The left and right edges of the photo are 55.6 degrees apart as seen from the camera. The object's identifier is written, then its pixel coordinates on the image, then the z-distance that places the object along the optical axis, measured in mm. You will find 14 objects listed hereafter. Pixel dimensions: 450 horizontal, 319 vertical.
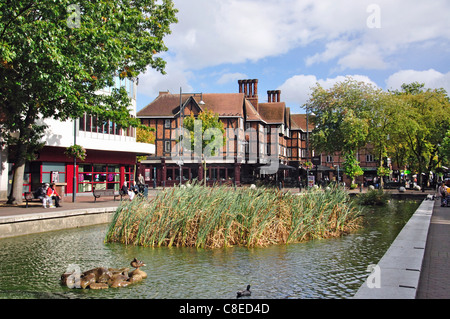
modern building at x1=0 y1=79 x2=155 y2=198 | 30156
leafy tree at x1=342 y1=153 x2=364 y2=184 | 47125
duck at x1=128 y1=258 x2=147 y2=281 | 8227
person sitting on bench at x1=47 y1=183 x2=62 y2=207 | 21075
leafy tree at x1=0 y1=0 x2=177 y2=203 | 15977
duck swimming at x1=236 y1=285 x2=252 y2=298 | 6707
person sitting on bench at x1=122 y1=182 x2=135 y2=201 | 26312
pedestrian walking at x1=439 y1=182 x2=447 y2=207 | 24562
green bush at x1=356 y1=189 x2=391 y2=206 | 27281
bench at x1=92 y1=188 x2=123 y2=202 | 24812
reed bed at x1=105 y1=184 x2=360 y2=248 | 12188
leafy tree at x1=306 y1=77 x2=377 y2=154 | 44625
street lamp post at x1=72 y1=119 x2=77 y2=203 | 24958
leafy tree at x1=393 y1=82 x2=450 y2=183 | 48566
